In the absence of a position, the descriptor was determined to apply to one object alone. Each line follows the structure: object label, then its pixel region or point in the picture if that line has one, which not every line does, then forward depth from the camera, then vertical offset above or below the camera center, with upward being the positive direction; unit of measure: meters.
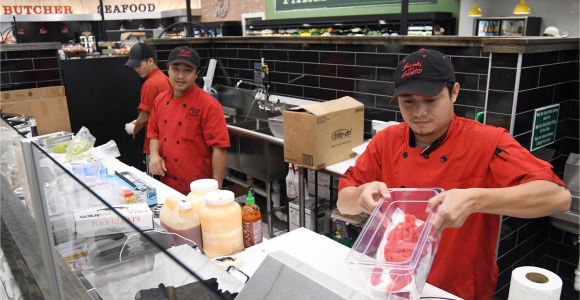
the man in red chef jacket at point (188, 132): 2.89 -0.60
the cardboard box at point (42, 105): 4.25 -0.61
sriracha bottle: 1.75 -0.70
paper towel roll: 1.23 -0.67
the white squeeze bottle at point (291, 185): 3.63 -1.17
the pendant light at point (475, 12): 7.50 +0.32
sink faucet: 4.42 -0.59
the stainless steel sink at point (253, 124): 4.31 -0.84
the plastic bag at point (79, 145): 2.40 -0.56
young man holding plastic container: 1.51 -0.49
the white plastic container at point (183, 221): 1.64 -0.65
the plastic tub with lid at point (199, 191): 1.68 -0.56
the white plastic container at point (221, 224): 1.63 -0.67
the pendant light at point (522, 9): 6.92 +0.32
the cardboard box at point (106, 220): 1.37 -0.60
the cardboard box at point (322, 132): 3.02 -0.65
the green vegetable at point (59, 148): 2.48 -0.58
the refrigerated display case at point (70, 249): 0.91 -0.58
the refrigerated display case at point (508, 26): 7.64 +0.09
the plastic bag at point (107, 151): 2.77 -0.66
